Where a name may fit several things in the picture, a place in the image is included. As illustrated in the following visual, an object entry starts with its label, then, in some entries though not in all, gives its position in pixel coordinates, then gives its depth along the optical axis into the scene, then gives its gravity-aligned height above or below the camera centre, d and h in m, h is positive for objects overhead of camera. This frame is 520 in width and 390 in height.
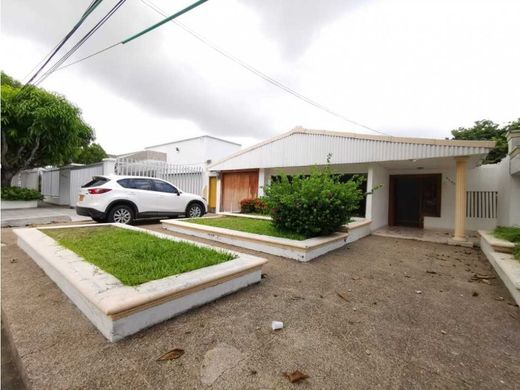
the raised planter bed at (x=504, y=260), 3.03 -0.97
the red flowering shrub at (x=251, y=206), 9.28 -0.46
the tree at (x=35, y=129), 9.90 +2.65
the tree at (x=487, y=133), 14.73 +5.02
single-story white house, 6.38 +0.98
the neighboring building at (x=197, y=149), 19.70 +3.92
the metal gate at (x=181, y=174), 12.23 +0.99
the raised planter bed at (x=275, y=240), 4.43 -0.97
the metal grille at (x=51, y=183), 13.67 +0.41
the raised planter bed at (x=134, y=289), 1.98 -0.95
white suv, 6.57 -0.22
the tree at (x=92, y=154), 24.55 +3.88
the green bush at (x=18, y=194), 10.61 -0.23
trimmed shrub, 5.09 -0.18
